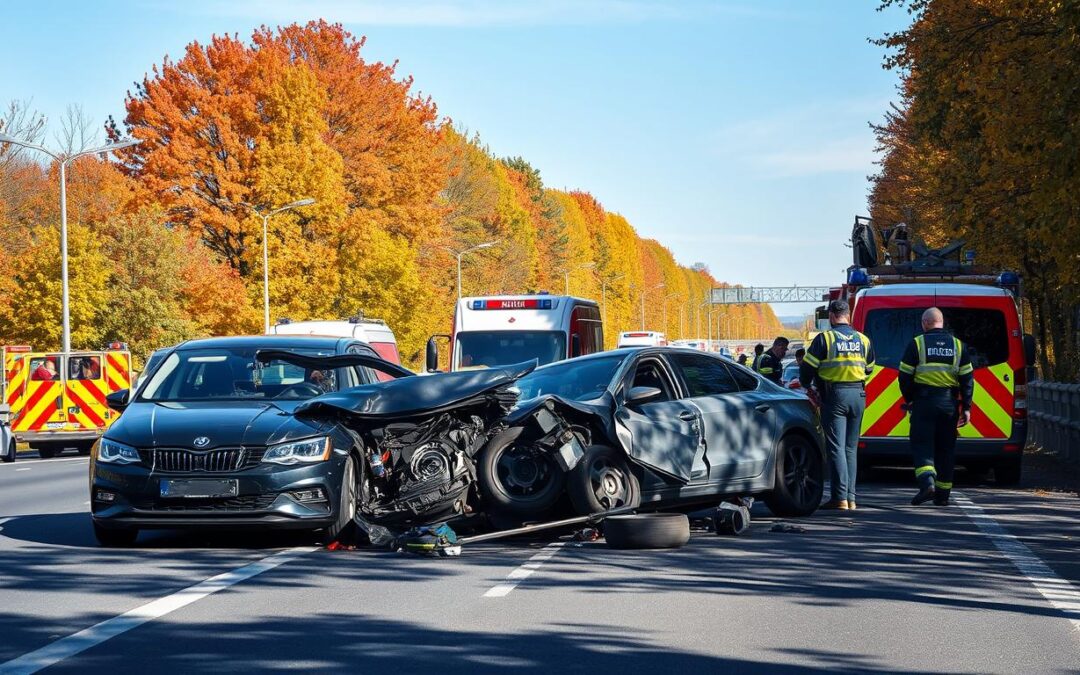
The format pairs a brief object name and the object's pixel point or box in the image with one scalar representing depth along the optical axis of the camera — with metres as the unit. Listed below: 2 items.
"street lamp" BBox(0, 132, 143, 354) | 34.91
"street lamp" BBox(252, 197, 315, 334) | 48.86
